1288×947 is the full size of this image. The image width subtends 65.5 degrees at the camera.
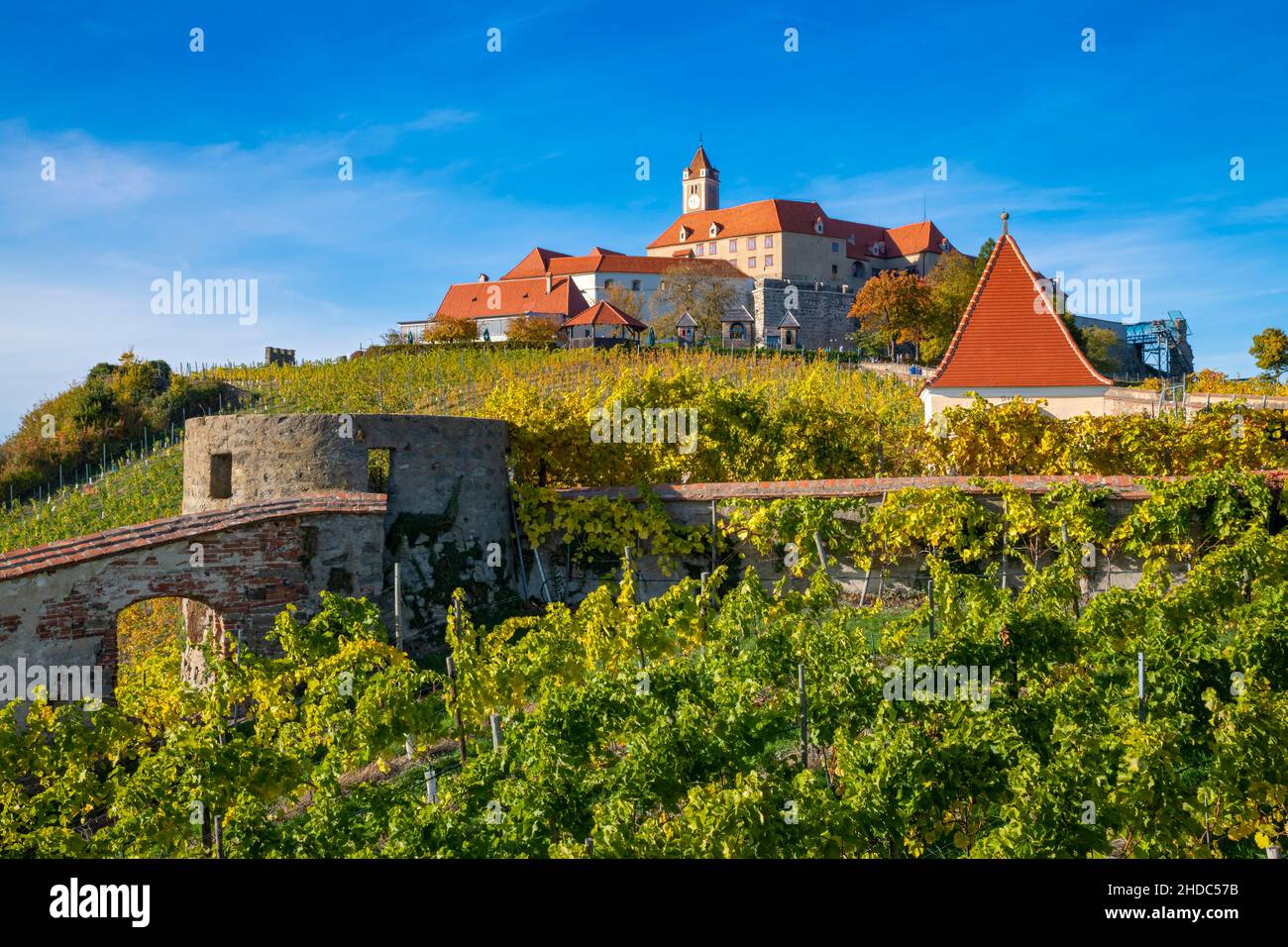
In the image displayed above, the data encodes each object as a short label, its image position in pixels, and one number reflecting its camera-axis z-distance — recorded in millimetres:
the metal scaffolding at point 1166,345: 76312
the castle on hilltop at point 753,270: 70938
